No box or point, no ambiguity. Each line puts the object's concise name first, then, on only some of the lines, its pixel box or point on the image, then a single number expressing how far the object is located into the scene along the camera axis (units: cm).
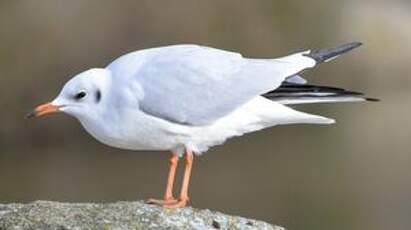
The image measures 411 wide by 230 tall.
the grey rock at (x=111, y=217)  809
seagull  871
